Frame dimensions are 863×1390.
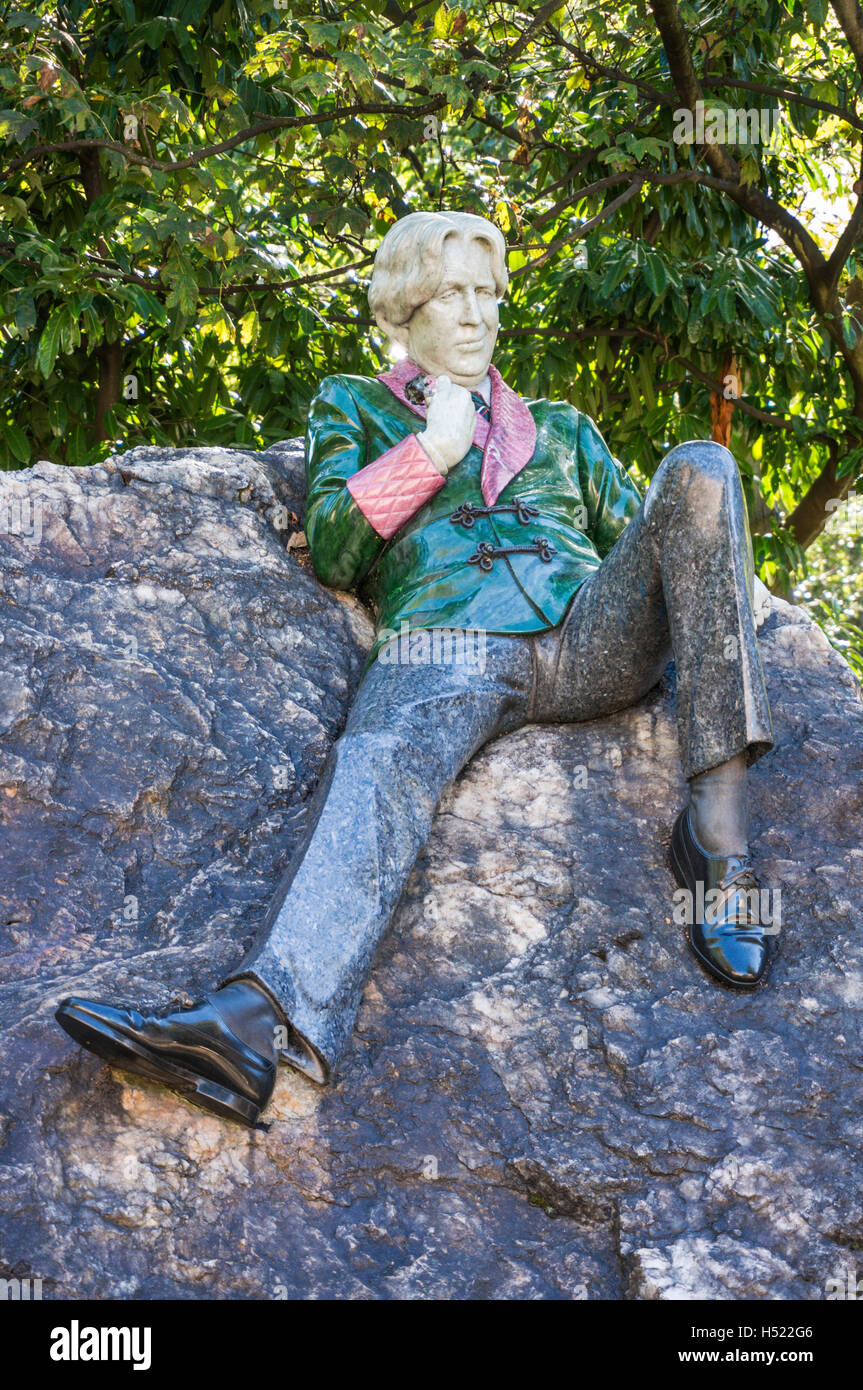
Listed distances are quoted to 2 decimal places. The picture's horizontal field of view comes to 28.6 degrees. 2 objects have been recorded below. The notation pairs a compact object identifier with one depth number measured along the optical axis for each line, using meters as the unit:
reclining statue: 3.50
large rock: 3.28
